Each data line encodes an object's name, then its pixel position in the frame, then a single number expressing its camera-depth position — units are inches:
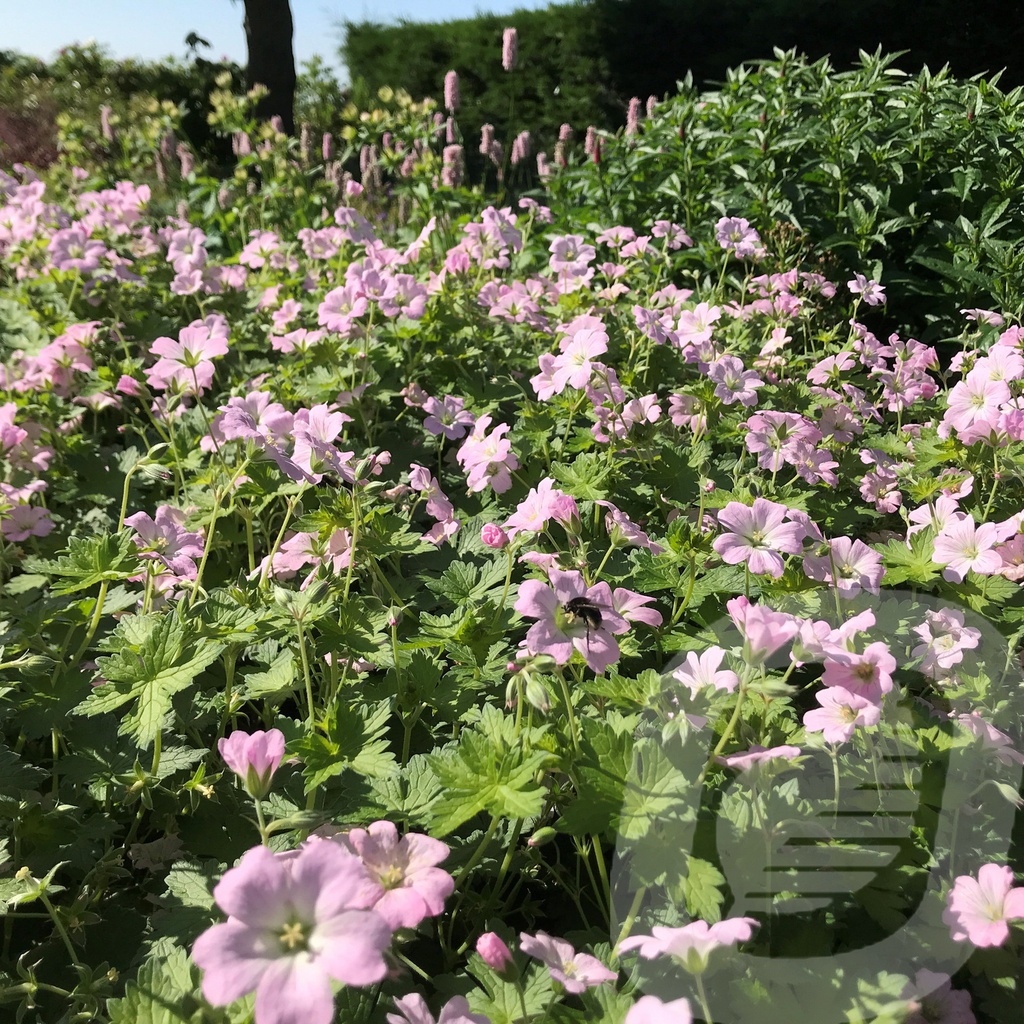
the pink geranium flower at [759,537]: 15.5
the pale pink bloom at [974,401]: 18.6
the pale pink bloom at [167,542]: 18.5
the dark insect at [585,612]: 13.7
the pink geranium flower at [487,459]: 19.3
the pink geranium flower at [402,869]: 11.4
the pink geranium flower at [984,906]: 12.3
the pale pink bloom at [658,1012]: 10.5
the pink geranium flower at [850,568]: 16.3
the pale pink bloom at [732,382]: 22.6
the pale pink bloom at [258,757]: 12.5
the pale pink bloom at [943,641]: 15.7
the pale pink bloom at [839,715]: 13.1
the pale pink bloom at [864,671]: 13.4
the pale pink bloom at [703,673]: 14.2
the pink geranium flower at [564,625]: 13.5
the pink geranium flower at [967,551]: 16.9
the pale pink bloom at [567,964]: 11.8
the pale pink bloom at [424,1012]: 11.5
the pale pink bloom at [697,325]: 25.0
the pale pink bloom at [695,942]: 11.2
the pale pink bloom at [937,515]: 18.5
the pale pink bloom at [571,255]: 31.1
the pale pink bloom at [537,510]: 16.5
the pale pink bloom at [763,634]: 12.7
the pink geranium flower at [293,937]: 9.8
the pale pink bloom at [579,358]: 20.7
